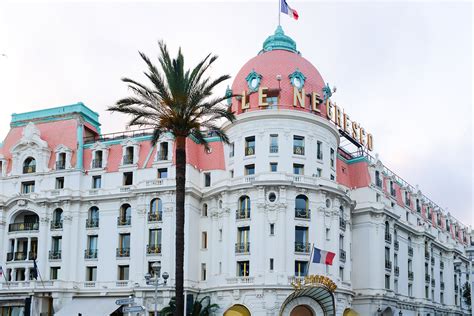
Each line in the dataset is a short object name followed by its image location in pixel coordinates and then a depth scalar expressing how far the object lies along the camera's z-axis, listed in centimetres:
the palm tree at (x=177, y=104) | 4025
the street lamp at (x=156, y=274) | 3947
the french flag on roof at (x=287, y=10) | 6531
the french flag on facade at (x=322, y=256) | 5966
